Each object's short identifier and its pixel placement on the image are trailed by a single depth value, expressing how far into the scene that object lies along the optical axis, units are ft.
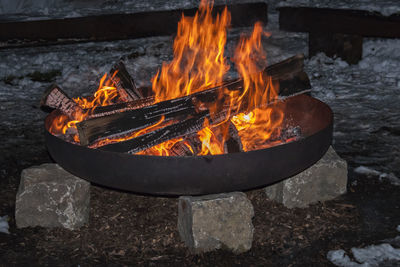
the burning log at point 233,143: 10.59
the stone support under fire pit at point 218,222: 10.34
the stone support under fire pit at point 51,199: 11.36
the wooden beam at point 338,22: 16.80
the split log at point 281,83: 11.43
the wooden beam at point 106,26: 16.70
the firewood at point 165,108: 10.27
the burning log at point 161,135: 10.25
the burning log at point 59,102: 11.55
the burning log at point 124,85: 12.49
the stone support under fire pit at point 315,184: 12.23
